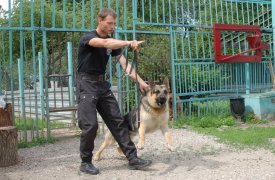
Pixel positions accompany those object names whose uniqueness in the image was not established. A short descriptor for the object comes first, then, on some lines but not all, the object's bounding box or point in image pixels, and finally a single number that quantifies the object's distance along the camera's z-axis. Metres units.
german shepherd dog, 5.46
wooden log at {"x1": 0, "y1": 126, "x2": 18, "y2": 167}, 5.66
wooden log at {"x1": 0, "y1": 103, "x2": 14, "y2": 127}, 5.94
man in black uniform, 4.73
